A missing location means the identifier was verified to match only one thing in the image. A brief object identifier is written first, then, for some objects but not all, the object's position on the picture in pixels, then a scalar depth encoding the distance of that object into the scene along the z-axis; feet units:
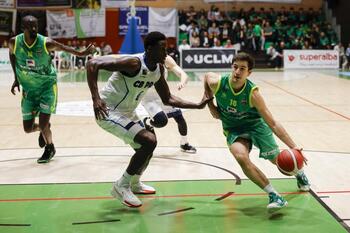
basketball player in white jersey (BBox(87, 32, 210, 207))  15.33
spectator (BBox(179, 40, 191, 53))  87.43
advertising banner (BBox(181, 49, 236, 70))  83.87
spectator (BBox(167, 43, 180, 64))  86.69
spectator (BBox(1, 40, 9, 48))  91.64
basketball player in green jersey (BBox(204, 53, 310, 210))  16.05
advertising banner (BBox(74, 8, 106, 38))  97.76
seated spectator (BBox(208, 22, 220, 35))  91.33
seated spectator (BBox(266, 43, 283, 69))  89.25
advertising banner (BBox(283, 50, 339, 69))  88.63
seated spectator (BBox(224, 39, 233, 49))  87.09
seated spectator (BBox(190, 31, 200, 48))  88.38
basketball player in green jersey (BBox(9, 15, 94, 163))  22.21
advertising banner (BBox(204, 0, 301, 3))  98.58
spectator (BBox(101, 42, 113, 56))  91.15
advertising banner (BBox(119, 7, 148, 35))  97.25
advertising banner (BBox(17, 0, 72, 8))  98.32
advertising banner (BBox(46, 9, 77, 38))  97.71
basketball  15.72
